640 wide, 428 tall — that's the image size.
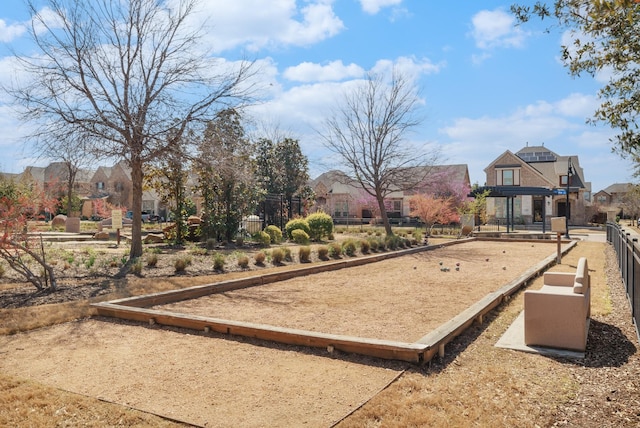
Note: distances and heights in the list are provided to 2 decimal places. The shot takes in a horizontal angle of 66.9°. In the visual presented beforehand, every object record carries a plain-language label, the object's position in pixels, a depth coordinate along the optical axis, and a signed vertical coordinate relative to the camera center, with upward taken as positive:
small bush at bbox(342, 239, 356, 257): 15.99 -1.19
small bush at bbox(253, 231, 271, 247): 18.44 -0.98
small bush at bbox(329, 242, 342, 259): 15.21 -1.19
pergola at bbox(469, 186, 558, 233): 30.17 +1.37
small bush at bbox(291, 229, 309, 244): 19.42 -0.94
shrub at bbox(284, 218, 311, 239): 21.48 -0.57
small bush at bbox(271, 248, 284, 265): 13.32 -1.21
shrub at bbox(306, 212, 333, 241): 21.62 -0.58
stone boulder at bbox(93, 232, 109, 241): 22.44 -1.03
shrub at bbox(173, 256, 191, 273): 11.36 -1.19
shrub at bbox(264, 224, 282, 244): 19.66 -0.85
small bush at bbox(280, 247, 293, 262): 13.84 -1.19
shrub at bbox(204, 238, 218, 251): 16.94 -1.07
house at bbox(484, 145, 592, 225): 44.88 +2.63
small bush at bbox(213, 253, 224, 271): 11.87 -1.23
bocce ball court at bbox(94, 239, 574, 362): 5.49 -1.51
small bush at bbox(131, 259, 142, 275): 10.95 -1.25
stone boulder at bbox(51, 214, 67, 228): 31.11 -0.48
